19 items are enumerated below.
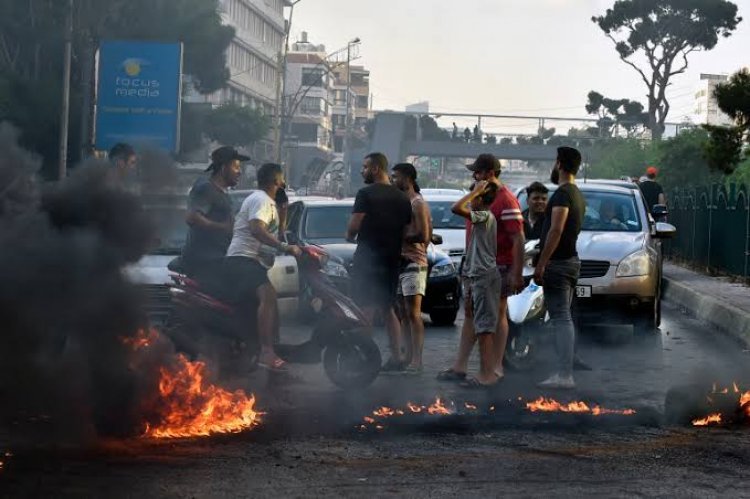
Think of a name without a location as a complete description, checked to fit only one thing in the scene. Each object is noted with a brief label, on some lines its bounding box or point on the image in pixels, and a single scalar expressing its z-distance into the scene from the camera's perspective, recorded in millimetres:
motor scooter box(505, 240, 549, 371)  11391
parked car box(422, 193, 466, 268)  18375
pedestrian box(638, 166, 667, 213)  23844
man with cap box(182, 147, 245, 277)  10492
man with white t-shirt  10242
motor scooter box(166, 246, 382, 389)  10008
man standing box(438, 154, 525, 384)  10617
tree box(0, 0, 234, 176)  29941
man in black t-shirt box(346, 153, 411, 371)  11141
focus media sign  29594
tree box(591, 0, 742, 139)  66312
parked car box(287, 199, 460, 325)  15734
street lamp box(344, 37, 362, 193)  86281
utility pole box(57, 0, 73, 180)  27150
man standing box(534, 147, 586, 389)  10508
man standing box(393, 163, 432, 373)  11523
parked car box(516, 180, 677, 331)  14625
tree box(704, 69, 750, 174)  18531
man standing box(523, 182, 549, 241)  12727
